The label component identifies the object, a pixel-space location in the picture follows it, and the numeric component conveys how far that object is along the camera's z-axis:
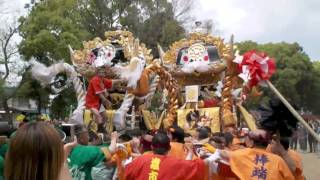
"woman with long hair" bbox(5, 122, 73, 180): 2.57
